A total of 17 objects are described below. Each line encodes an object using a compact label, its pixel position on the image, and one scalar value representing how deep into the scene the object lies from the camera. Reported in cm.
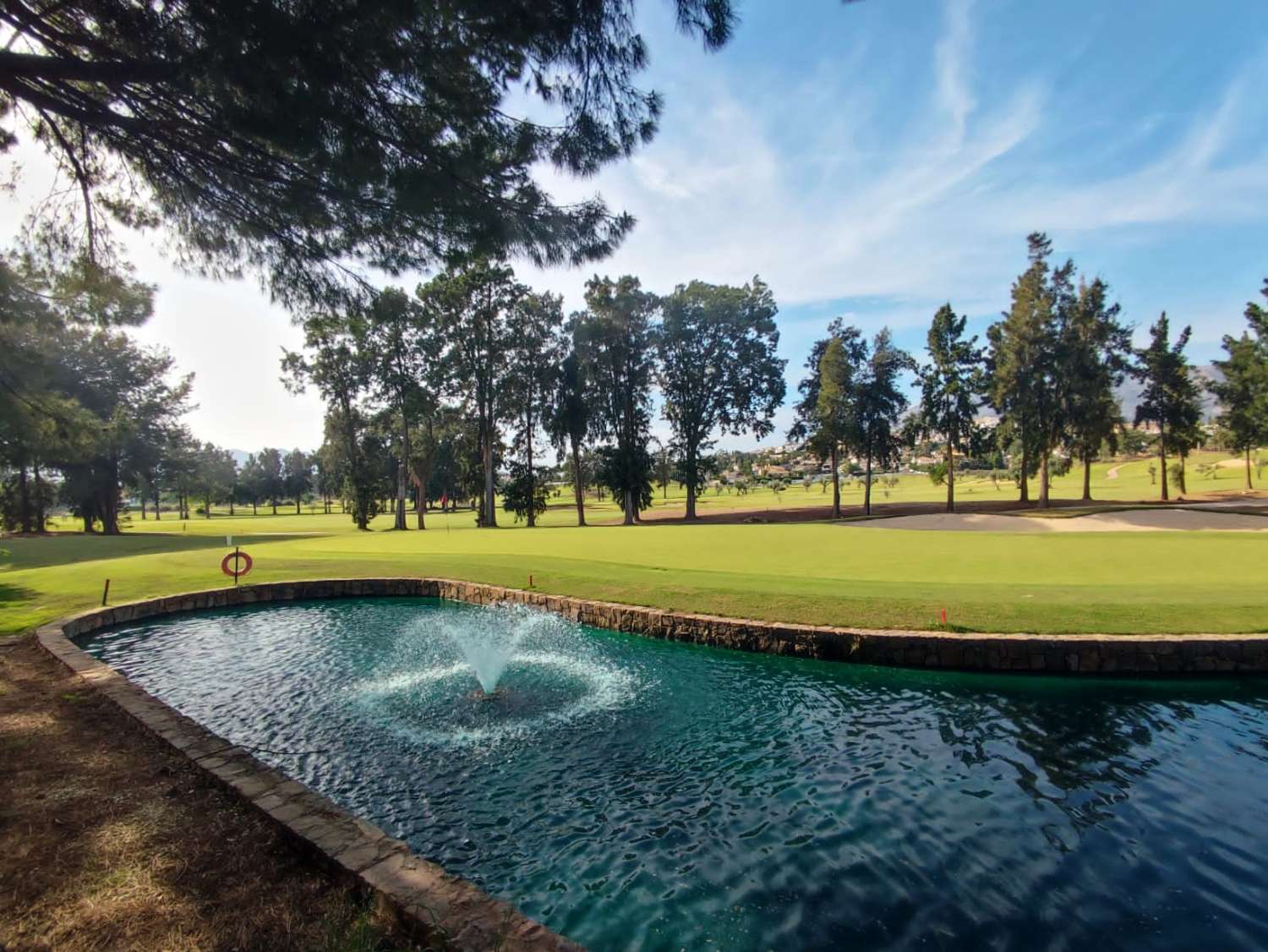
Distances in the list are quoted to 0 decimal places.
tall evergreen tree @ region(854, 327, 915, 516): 3838
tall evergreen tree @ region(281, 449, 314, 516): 10388
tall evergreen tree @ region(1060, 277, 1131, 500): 3509
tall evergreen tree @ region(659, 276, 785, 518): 4238
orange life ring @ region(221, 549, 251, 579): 1549
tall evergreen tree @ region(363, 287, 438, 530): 4012
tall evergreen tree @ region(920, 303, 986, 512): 3728
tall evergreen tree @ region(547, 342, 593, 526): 4069
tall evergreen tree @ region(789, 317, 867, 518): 3775
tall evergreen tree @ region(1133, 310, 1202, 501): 3706
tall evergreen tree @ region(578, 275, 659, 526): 4091
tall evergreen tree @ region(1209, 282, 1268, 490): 3359
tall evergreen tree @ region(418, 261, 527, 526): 3912
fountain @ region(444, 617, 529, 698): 915
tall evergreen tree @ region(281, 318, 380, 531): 4069
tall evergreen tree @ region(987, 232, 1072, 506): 3528
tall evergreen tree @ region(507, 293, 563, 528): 4103
